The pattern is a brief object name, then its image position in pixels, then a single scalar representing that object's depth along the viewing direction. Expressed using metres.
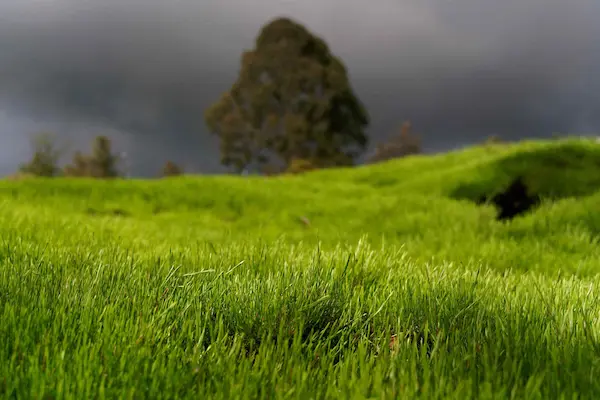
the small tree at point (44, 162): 53.88
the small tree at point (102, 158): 61.44
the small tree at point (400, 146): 60.84
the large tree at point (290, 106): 38.62
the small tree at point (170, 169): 59.77
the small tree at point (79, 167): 60.19
